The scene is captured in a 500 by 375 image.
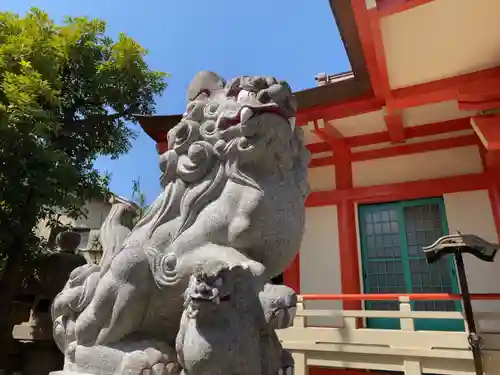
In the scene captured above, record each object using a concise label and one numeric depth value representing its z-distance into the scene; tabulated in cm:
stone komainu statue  139
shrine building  355
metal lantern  347
